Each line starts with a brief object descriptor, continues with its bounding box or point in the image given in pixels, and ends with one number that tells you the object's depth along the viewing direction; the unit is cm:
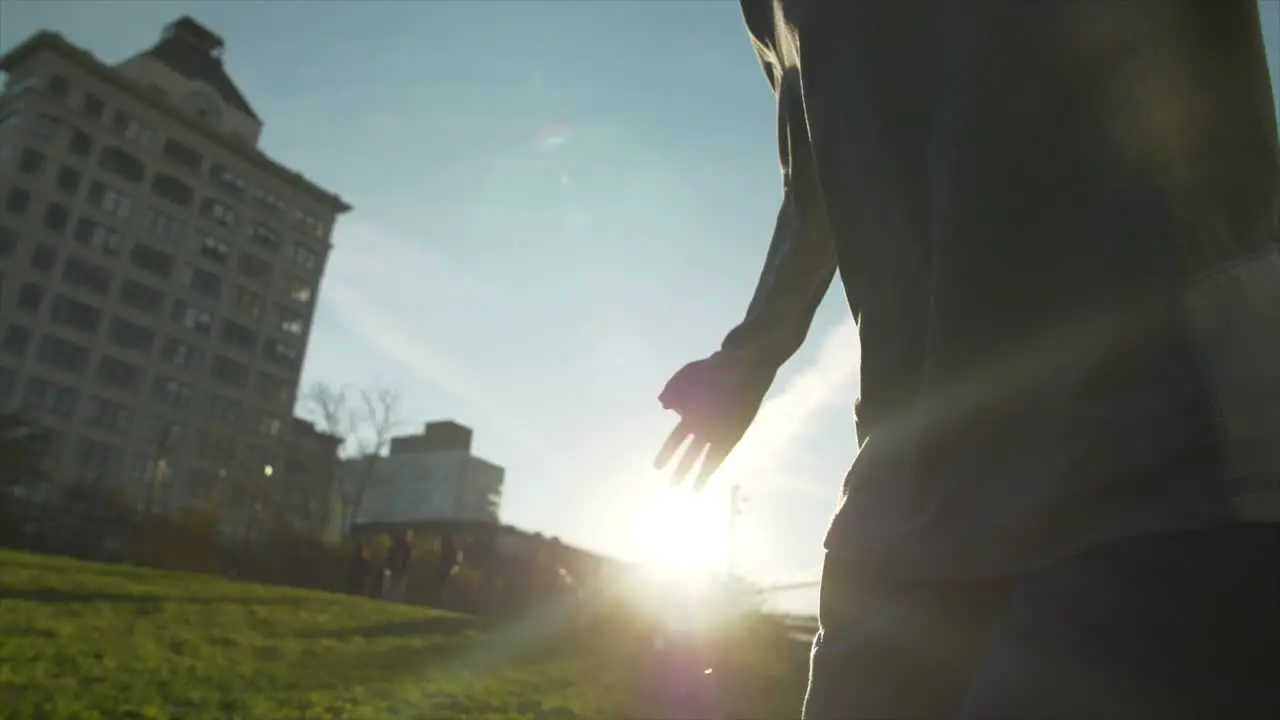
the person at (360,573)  2633
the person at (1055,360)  96
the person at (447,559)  2519
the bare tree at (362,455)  5894
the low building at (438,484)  12538
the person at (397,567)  2531
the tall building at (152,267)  7056
